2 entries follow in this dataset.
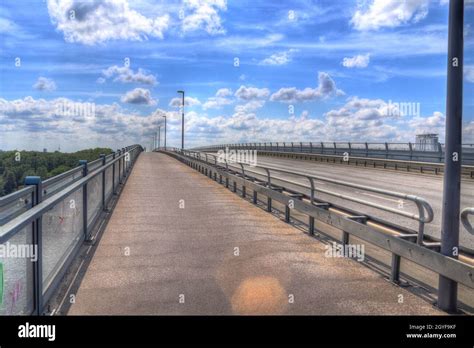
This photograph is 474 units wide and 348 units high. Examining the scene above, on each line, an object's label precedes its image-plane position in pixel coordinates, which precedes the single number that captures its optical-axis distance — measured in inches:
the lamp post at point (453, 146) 214.8
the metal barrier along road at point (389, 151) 1258.0
